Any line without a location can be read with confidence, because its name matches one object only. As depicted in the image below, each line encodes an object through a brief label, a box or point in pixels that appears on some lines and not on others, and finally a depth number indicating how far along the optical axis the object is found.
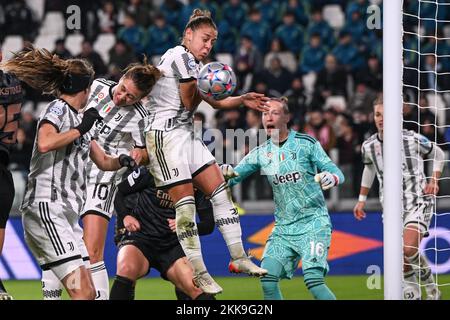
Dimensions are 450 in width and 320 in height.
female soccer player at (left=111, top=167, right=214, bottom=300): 16.58
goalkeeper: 16.69
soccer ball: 15.23
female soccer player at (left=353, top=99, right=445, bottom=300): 19.34
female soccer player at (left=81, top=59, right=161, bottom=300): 17.59
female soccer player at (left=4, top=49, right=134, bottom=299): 14.22
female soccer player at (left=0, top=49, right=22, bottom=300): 14.78
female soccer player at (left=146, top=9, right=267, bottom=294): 15.67
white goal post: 14.68
